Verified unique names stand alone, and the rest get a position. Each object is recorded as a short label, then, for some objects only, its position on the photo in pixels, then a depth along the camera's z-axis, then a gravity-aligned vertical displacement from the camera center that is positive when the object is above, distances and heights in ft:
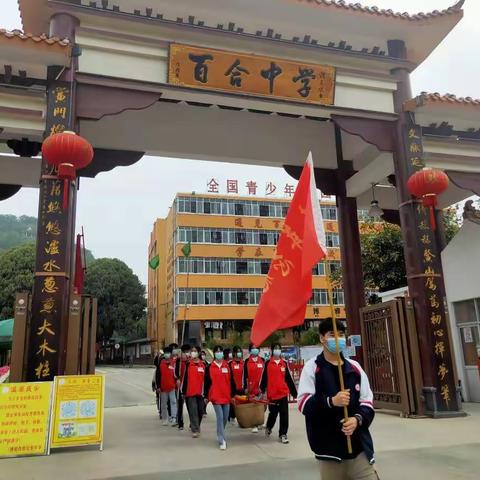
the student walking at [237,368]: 28.11 -0.45
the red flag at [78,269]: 29.86 +5.80
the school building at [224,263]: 110.01 +22.14
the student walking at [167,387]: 29.76 -1.46
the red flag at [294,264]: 10.39 +2.02
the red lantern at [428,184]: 26.94 +9.16
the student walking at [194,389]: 24.14 -1.32
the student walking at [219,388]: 21.98 -1.24
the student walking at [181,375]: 27.20 -0.73
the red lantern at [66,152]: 21.45 +9.18
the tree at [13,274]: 110.42 +21.08
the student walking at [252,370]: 26.30 -0.54
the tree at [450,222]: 62.49 +16.56
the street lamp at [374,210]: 36.37 +10.54
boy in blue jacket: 9.06 -1.12
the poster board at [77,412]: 20.29 -1.93
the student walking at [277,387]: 22.05 -1.32
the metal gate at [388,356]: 27.50 +0.00
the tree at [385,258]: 62.08 +12.19
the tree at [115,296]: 133.28 +18.13
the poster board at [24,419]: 19.44 -2.02
